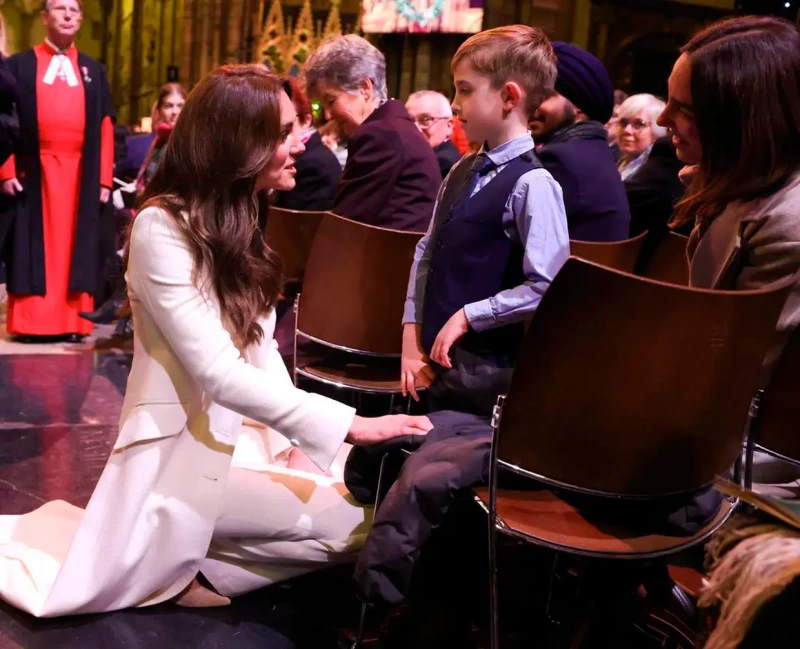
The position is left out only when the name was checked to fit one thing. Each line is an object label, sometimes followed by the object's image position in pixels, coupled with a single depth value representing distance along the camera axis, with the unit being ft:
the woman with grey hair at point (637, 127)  14.93
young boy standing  6.06
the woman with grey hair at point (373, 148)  9.97
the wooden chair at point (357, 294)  8.43
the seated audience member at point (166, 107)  16.85
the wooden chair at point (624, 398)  4.36
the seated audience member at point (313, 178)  11.89
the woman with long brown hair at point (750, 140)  5.26
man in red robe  14.28
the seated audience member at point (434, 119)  16.93
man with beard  9.21
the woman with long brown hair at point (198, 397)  5.62
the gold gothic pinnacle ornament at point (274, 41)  31.09
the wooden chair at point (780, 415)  5.45
